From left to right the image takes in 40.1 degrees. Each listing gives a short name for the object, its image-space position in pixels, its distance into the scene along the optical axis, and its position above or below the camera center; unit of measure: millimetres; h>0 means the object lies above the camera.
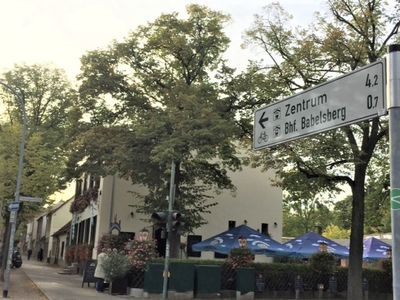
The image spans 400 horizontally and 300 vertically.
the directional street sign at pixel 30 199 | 18662 +1387
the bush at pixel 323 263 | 24266 -214
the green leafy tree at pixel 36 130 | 25484 +6837
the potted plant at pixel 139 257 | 21438 -412
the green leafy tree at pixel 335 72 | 19672 +6692
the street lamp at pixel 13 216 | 18788 +802
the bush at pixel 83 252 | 33312 -553
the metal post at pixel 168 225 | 14672 +643
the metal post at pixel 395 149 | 3381 +713
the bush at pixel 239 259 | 22359 -231
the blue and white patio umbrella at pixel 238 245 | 24500 +418
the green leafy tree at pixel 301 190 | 21625 +2651
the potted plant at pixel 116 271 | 21125 -959
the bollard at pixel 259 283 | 22453 -1171
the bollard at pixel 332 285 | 24453 -1173
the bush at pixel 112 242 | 25641 +160
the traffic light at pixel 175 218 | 15292 +842
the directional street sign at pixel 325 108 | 3916 +1192
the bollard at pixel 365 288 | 25325 -1256
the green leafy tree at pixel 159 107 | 23359 +6412
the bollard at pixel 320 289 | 24372 -1375
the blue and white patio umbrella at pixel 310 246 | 25812 +537
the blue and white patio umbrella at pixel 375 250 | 27234 +567
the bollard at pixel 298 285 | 23312 -1200
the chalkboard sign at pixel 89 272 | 23969 -1239
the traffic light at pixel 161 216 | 15273 +872
